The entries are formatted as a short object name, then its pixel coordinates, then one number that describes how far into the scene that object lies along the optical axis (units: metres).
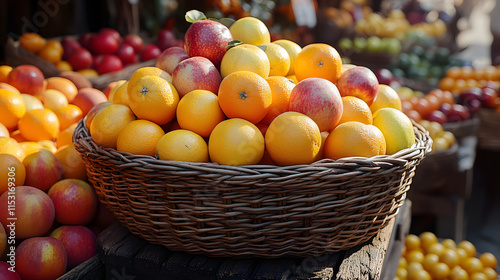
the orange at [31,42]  2.46
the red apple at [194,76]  1.22
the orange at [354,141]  1.08
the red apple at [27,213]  1.19
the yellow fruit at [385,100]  1.38
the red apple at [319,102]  1.14
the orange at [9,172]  1.23
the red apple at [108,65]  2.58
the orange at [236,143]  1.03
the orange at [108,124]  1.18
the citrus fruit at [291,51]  1.48
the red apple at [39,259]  1.13
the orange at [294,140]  1.03
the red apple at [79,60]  2.54
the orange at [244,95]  1.10
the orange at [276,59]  1.35
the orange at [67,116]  1.67
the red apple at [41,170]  1.33
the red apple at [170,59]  1.39
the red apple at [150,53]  2.83
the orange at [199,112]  1.12
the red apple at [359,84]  1.30
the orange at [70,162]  1.45
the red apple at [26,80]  1.80
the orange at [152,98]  1.14
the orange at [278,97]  1.22
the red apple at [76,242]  1.26
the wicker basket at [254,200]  0.99
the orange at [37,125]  1.53
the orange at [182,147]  1.05
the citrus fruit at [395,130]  1.21
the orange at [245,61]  1.22
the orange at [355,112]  1.21
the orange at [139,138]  1.11
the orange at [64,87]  1.87
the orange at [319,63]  1.31
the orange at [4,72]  1.89
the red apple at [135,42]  2.87
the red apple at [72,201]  1.31
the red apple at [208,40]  1.32
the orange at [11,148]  1.29
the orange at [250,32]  1.42
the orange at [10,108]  1.52
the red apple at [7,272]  1.05
